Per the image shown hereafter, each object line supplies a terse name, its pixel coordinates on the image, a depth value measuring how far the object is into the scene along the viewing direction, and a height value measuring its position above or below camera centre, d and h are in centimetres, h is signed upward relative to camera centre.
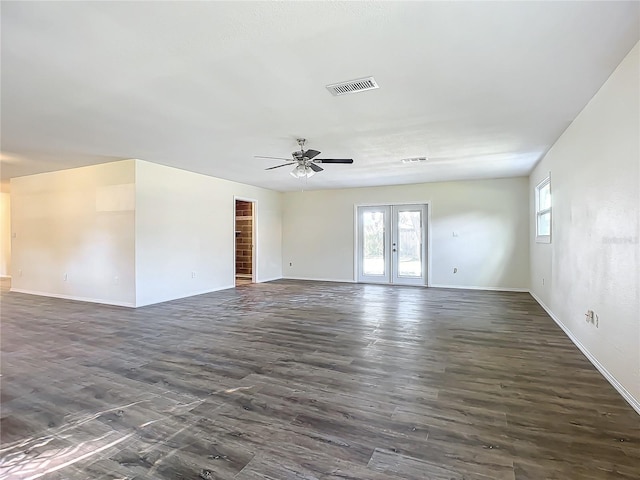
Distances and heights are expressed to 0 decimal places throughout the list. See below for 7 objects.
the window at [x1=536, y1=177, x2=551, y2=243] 546 +44
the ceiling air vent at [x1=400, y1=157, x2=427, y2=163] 575 +135
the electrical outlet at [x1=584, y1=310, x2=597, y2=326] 325 -82
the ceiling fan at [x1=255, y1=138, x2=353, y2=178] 452 +105
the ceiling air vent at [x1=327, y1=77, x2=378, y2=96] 289 +135
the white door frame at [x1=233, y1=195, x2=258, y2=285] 912 -16
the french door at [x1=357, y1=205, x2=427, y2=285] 855 -21
